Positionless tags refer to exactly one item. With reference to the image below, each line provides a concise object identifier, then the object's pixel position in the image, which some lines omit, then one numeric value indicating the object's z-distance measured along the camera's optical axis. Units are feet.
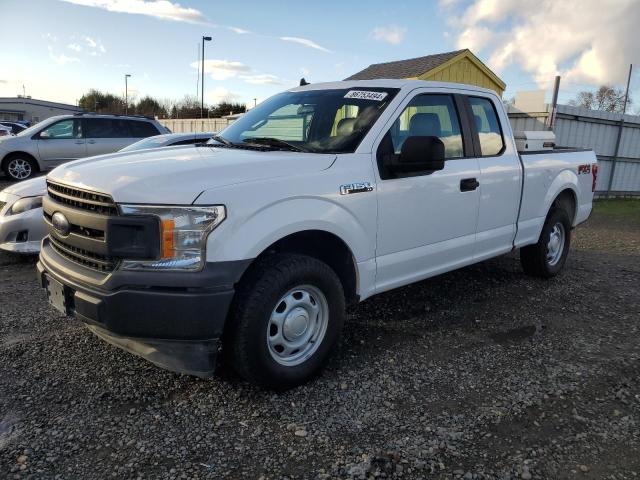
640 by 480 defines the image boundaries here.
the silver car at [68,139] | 41.83
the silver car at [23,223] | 18.51
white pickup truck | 9.07
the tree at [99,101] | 221.87
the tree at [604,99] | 158.86
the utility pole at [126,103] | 202.19
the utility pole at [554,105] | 43.02
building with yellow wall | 55.36
